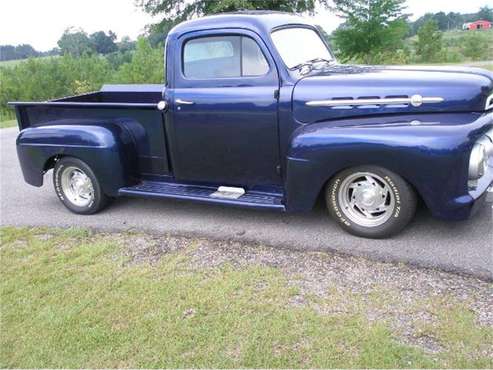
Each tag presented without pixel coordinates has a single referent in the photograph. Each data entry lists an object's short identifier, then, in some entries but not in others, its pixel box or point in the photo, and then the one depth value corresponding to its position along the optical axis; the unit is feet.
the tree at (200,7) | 43.19
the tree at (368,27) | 55.11
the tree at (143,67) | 57.31
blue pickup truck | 12.64
